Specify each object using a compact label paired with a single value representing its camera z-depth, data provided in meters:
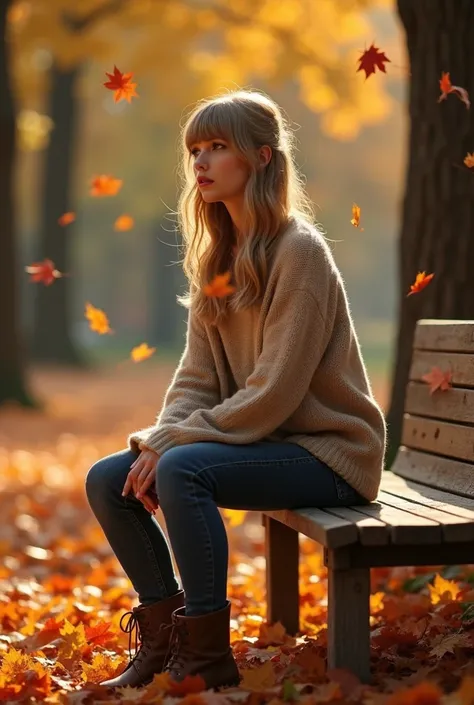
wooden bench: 5.48
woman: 5.66
